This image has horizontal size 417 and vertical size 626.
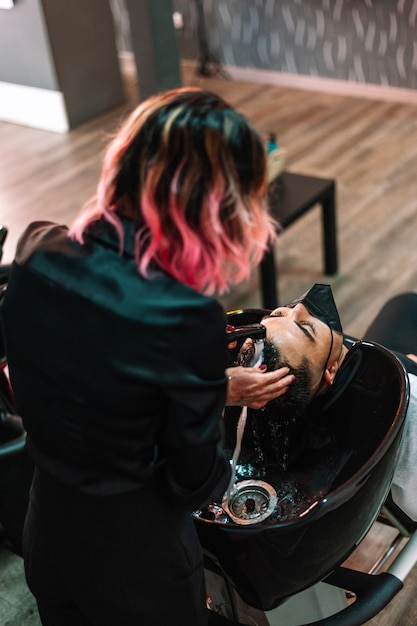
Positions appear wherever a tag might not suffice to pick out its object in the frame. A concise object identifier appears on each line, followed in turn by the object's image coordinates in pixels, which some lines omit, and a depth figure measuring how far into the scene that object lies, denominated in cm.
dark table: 283
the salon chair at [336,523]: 116
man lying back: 129
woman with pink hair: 92
